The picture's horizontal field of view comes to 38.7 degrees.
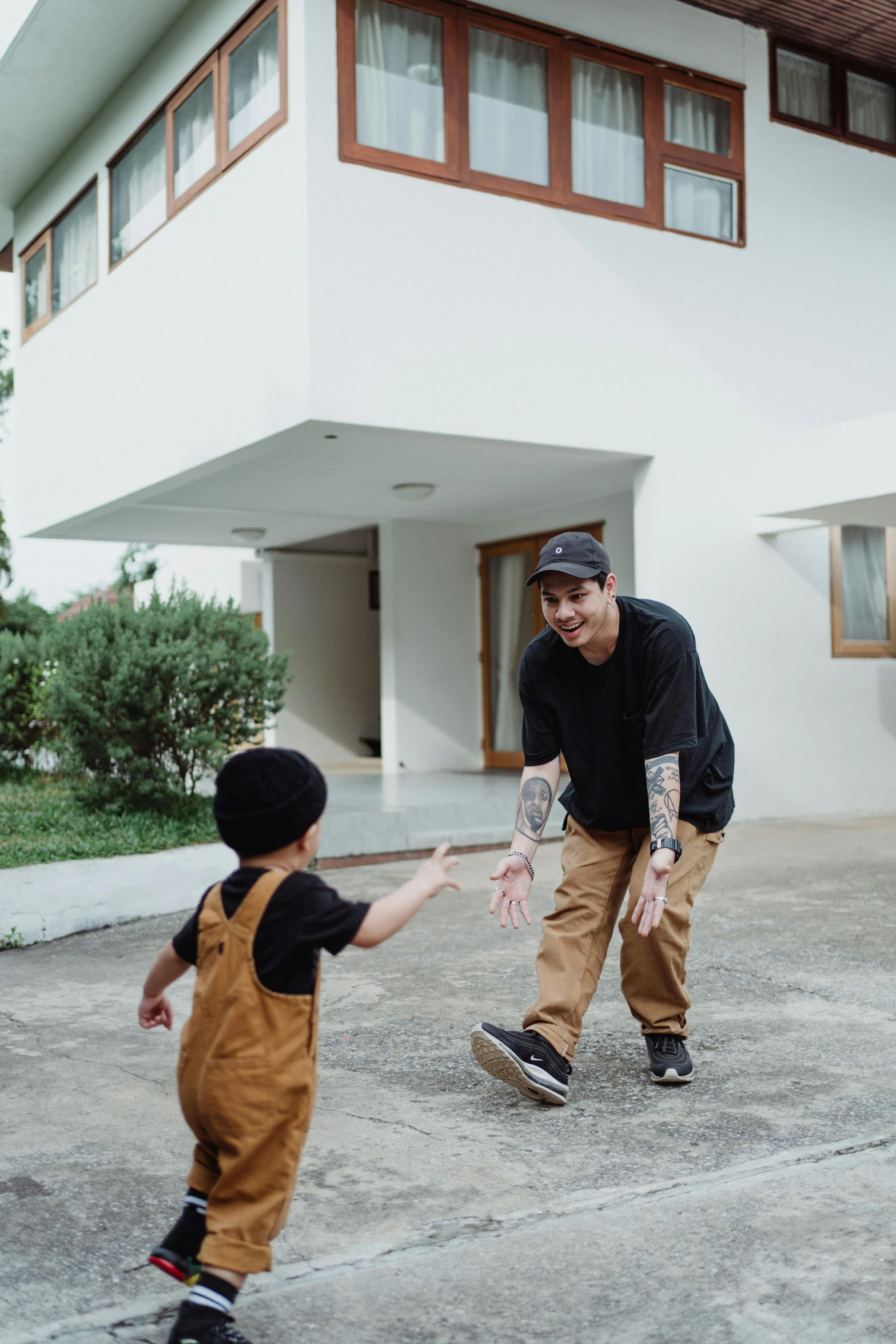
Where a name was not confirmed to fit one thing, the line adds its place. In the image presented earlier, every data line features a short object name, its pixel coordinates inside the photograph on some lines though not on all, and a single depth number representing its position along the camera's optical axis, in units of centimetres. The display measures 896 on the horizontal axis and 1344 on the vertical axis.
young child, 226
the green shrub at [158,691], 821
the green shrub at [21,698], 1207
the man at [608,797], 371
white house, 924
